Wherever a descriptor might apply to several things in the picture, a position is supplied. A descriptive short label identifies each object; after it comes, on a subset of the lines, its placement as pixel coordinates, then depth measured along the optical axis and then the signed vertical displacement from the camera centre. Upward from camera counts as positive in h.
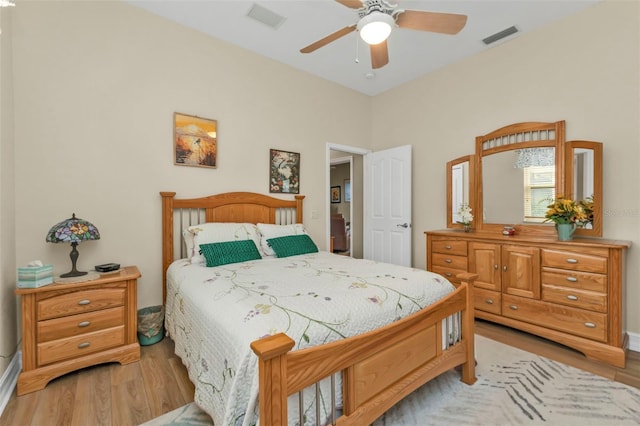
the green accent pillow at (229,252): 2.49 -0.37
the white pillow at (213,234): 2.63 -0.23
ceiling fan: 1.95 +1.31
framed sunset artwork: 2.91 +0.72
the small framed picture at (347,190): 8.47 +0.58
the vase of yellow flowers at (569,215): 2.54 -0.06
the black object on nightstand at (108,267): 2.30 -0.44
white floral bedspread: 1.23 -0.51
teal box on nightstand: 1.89 -0.42
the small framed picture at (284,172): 3.61 +0.49
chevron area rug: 1.63 -1.18
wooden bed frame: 1.01 -0.69
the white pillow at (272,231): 2.97 -0.23
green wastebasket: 2.50 -1.00
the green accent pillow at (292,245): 2.93 -0.36
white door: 4.10 +0.06
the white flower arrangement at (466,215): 3.34 -0.07
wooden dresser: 2.24 -0.67
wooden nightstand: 1.88 -0.80
